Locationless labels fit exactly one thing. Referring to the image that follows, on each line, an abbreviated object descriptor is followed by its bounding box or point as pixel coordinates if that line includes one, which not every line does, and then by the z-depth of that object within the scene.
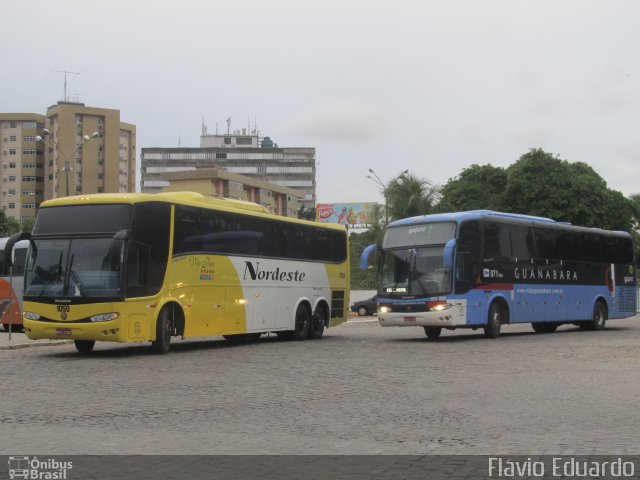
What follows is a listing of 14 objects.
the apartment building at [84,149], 126.00
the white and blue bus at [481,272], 24.73
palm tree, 53.25
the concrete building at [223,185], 105.81
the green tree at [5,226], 80.26
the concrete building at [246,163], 165.38
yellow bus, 18.64
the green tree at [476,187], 81.88
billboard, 120.12
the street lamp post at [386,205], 54.84
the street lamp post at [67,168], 42.63
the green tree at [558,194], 75.12
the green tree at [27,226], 94.31
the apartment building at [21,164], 137.00
